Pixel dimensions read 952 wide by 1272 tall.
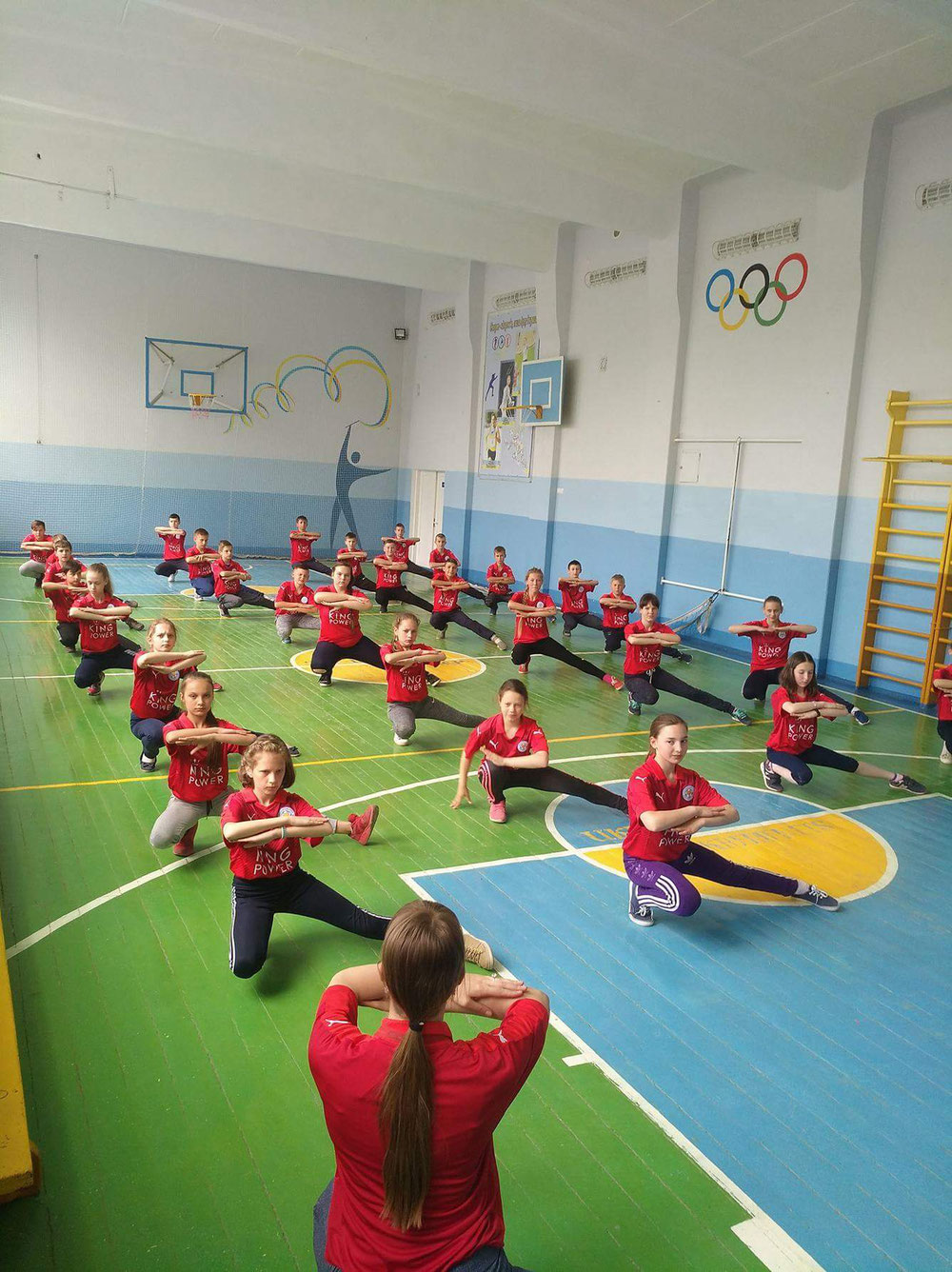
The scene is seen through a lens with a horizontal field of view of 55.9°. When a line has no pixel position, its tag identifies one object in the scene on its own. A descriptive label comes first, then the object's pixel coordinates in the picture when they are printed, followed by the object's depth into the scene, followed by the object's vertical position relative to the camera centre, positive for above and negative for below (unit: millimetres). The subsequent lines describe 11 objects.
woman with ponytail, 1854 -1330
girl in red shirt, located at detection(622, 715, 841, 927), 4688 -1837
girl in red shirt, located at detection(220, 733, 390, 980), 4152 -1853
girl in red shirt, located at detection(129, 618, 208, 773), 6586 -1712
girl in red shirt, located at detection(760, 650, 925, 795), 7133 -1857
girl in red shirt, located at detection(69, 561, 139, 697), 8367 -1617
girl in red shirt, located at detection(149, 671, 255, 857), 5281 -1775
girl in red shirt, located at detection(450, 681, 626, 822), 6102 -1859
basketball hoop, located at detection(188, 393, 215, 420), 20234 +1335
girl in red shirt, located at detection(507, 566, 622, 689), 10625 -1668
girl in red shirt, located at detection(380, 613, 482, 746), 7848 -1848
